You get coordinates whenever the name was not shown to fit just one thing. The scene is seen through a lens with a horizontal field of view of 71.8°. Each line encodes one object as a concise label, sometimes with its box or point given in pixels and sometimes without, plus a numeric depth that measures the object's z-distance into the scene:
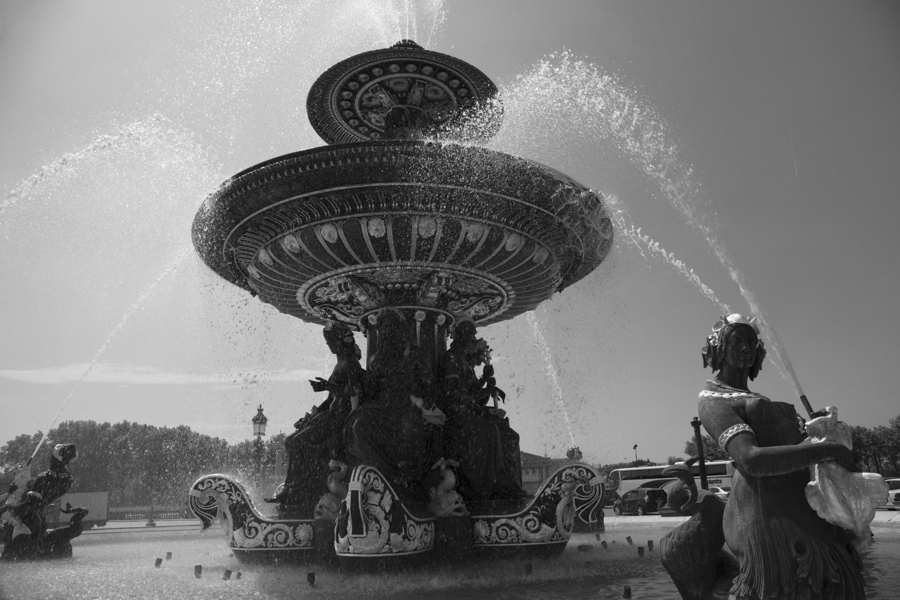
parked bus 27.44
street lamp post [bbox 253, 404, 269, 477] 15.70
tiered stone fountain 6.36
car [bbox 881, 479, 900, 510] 17.04
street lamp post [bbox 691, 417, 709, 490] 11.34
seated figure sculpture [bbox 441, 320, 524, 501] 7.19
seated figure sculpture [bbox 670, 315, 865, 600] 2.44
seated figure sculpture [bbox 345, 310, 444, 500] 6.77
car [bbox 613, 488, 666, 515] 25.51
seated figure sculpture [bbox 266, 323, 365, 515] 7.41
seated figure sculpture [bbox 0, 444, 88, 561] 7.83
